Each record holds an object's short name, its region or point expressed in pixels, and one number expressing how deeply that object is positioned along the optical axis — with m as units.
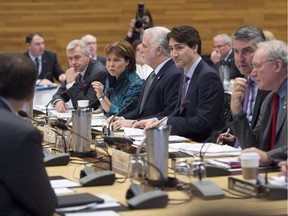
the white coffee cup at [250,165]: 5.33
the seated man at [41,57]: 17.89
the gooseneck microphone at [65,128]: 6.45
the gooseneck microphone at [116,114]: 7.69
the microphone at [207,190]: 4.90
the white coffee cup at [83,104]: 8.72
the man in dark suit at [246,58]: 7.56
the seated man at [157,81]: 9.11
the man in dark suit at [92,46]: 17.12
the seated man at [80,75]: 11.04
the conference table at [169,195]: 4.63
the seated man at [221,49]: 16.89
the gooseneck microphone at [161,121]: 7.59
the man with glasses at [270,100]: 6.47
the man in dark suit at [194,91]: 8.19
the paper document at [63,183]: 5.42
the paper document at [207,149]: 6.59
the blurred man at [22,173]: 4.59
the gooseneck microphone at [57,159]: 6.30
